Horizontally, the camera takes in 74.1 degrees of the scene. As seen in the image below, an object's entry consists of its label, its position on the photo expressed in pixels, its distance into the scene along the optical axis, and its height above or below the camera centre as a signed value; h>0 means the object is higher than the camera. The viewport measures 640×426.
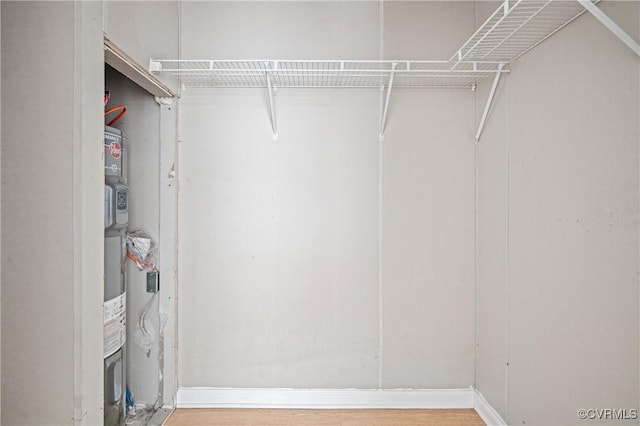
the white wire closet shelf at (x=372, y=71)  1.86 +0.73
